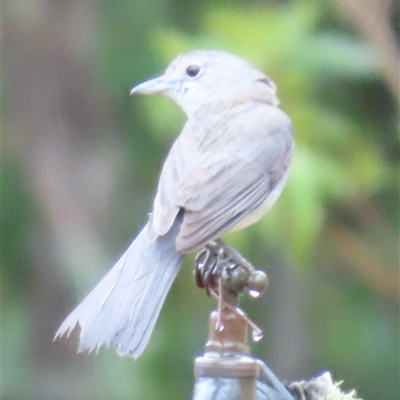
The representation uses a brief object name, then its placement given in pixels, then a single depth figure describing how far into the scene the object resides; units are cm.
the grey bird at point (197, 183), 598
